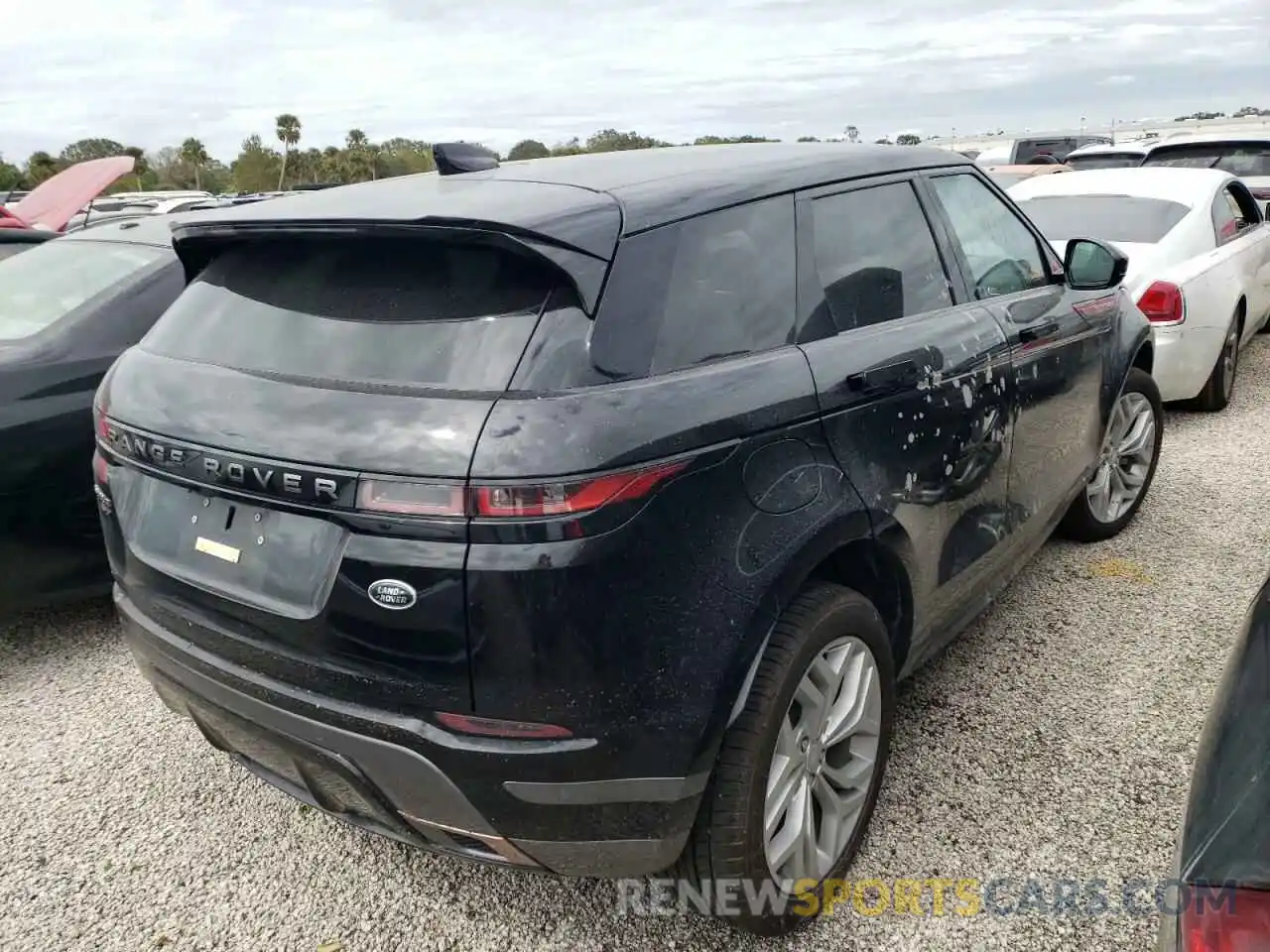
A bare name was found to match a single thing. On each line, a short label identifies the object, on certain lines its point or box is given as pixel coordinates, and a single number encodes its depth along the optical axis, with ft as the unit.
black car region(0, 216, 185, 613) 10.80
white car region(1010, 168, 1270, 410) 18.22
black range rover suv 5.54
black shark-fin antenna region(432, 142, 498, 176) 8.34
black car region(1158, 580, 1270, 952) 3.84
